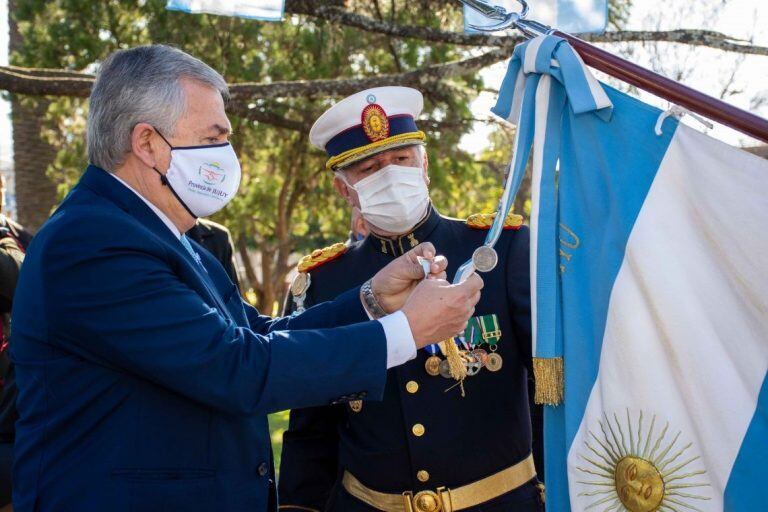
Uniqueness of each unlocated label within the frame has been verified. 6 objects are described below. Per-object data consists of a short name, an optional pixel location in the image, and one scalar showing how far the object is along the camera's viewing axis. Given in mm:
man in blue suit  1978
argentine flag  2102
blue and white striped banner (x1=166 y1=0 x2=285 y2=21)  4324
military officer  2740
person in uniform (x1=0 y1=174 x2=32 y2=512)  3713
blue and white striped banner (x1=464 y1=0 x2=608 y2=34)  2984
